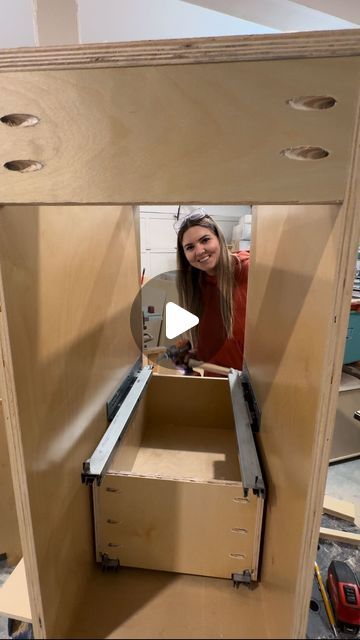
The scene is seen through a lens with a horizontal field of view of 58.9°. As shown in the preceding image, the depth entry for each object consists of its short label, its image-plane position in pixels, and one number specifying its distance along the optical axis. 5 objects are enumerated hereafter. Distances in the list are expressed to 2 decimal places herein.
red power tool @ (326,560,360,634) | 0.73
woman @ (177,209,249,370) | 1.30
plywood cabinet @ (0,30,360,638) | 0.36
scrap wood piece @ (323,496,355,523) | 1.09
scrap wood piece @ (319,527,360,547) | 0.98
